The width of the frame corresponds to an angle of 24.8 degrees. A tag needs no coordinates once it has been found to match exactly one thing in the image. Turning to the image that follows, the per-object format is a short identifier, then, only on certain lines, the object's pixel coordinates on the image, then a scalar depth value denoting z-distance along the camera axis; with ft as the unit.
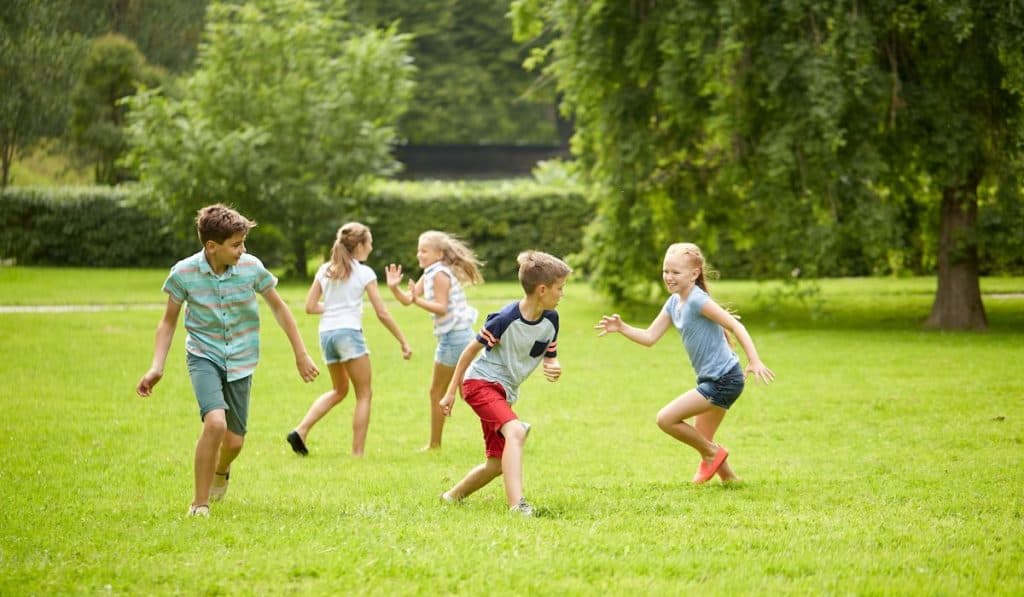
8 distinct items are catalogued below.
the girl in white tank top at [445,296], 62.63
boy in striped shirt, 43.63
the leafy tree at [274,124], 191.32
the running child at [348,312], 60.51
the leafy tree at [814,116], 112.08
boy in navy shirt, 44.07
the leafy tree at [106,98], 245.98
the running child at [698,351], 48.91
